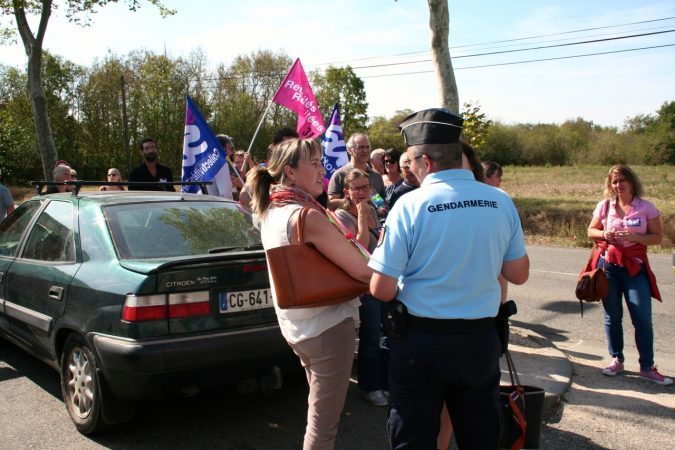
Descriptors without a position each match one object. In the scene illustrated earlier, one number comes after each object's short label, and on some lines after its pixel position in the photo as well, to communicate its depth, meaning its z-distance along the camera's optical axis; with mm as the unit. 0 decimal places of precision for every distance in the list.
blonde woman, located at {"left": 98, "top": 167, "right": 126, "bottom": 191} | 9406
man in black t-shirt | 7613
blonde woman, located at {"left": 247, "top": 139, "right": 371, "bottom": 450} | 2607
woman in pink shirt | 4770
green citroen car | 3430
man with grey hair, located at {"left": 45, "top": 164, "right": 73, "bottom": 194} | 7965
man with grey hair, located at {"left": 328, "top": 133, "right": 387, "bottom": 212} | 5664
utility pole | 37625
